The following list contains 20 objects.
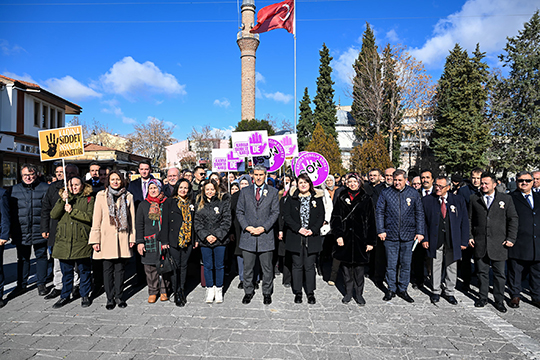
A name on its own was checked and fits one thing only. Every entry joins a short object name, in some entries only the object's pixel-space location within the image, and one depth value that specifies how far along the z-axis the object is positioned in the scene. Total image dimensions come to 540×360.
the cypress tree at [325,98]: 38.69
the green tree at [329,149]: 29.47
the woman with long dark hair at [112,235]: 5.18
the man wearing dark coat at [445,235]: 5.59
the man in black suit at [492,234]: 5.36
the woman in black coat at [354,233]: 5.44
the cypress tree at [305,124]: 39.97
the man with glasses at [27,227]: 5.76
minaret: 45.53
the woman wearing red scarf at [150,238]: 5.39
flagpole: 15.65
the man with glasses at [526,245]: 5.32
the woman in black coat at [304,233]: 5.47
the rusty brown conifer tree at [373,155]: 26.52
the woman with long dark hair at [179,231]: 5.38
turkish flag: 15.19
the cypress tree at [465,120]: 29.59
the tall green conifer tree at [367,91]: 32.88
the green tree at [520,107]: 27.80
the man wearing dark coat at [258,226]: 5.53
